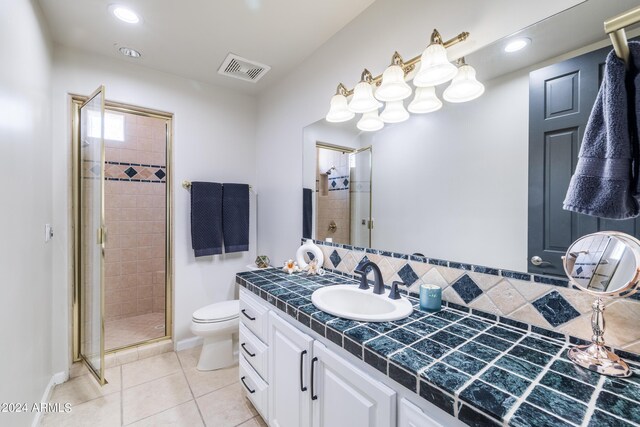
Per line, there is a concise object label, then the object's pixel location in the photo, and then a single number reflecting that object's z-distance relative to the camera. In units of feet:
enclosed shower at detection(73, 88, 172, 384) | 6.88
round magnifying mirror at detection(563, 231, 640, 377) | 2.44
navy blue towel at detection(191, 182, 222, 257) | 8.03
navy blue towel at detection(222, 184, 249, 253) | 8.54
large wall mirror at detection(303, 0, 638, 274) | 3.06
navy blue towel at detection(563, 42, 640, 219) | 2.30
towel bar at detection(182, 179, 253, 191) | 8.07
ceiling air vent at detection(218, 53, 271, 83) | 7.12
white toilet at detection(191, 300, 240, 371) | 6.95
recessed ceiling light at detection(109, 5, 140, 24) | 5.28
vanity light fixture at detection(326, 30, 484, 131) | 3.80
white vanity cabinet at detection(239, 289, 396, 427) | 2.85
